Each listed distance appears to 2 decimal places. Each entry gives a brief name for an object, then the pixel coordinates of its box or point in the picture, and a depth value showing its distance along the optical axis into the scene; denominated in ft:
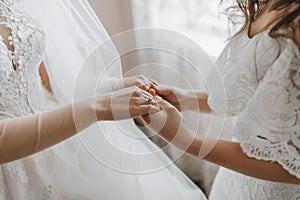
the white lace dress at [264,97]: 2.36
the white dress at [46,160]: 3.04
